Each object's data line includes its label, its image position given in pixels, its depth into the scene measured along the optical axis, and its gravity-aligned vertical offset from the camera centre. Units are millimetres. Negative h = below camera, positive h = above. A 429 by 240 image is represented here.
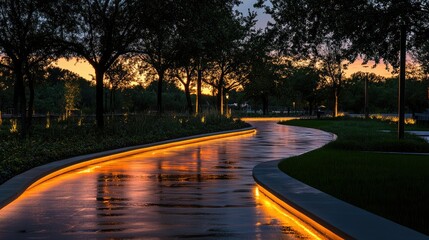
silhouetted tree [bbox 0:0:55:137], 26986 +3876
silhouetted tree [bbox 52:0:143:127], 28281 +4221
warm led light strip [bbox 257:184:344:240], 8375 -1954
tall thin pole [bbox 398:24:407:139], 23502 +263
